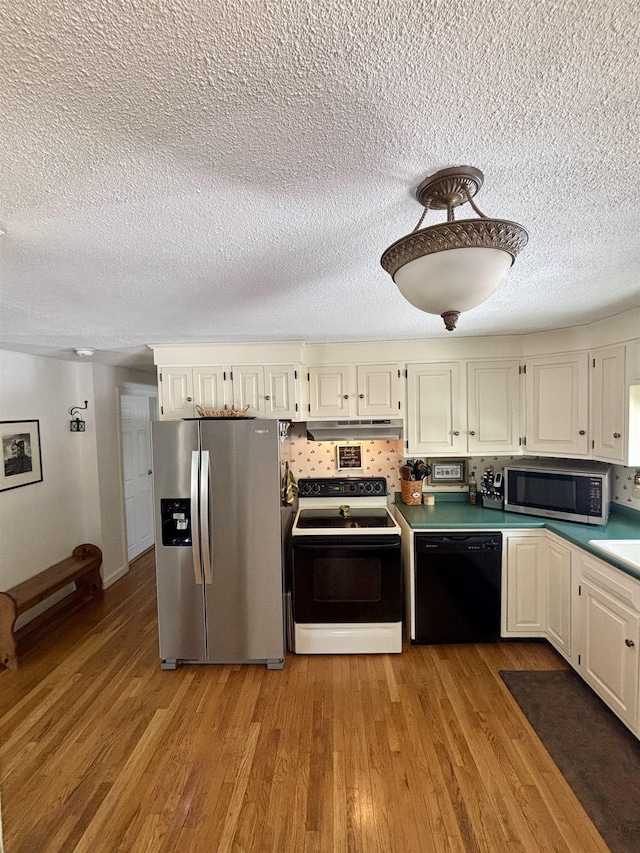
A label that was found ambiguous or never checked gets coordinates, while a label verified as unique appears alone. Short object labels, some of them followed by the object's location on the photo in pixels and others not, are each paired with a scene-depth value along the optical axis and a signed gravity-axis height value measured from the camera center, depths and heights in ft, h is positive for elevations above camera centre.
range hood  9.82 -0.40
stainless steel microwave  8.32 -1.77
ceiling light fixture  2.68 +1.15
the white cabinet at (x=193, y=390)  9.79 +0.70
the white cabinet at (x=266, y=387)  9.76 +0.73
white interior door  14.62 -2.11
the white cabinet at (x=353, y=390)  10.18 +0.65
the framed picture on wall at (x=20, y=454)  9.68 -0.89
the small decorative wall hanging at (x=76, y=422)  11.78 -0.09
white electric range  8.71 -3.97
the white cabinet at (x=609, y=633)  6.28 -3.93
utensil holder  10.63 -2.15
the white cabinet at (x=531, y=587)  8.65 -4.00
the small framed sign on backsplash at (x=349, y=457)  11.12 -1.21
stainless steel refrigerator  8.32 -2.71
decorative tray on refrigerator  8.91 +0.09
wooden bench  8.54 -4.27
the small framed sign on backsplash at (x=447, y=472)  11.00 -1.67
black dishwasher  8.84 -3.97
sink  7.06 -2.58
